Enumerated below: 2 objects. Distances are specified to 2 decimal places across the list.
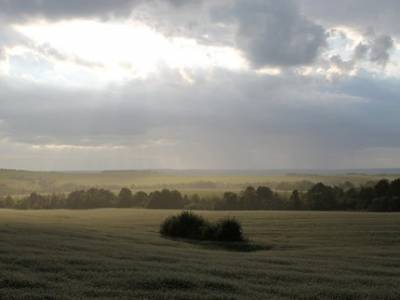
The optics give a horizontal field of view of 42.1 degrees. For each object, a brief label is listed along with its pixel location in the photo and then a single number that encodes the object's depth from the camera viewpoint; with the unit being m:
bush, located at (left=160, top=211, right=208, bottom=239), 40.59
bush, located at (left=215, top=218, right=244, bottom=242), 38.41
